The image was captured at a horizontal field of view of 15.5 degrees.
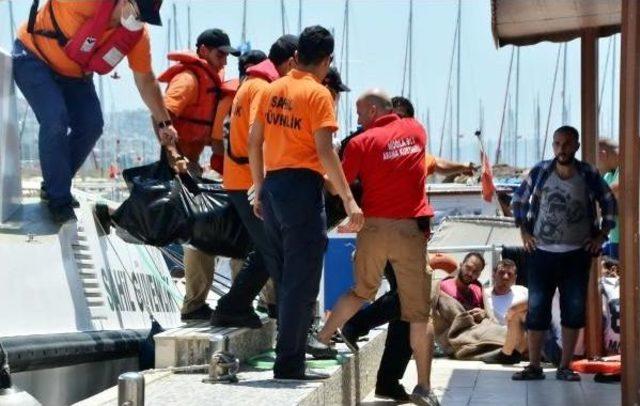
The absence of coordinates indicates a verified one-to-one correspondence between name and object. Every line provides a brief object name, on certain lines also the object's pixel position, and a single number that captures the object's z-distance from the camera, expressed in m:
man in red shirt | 12.76
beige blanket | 18.44
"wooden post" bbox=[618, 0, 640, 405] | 12.10
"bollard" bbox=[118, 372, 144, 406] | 7.54
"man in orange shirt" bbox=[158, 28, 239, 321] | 14.25
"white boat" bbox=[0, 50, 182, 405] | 11.79
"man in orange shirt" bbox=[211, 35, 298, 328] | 12.60
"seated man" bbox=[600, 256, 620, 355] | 17.01
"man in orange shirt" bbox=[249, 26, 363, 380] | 11.20
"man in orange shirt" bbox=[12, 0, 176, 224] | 13.21
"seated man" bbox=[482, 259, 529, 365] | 17.73
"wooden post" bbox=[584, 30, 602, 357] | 17.12
